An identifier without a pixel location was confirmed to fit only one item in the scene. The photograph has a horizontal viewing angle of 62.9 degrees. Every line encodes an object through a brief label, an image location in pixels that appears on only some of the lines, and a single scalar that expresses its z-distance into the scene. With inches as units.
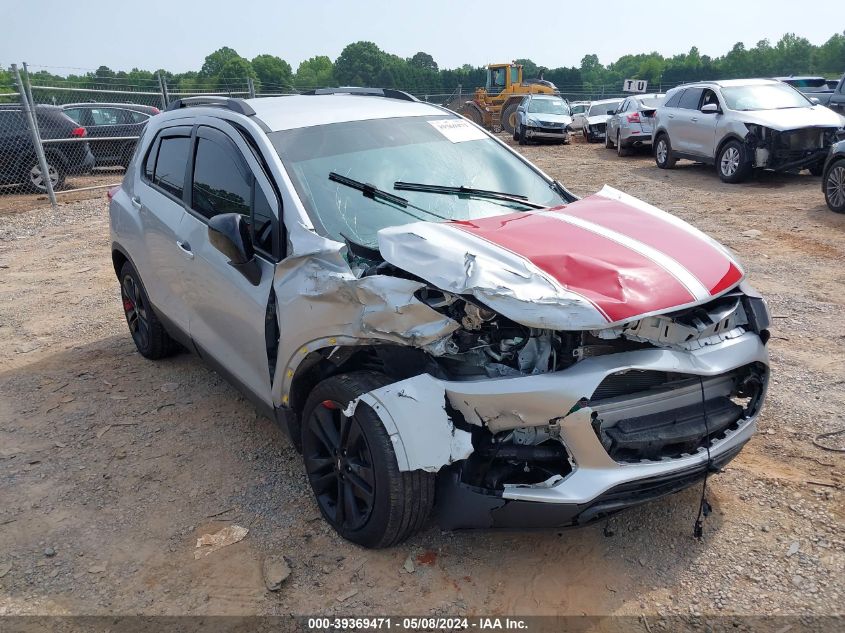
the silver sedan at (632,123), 669.9
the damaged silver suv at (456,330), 99.7
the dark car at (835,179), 346.5
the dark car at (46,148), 475.5
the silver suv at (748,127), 443.8
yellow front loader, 1073.5
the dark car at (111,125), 560.4
